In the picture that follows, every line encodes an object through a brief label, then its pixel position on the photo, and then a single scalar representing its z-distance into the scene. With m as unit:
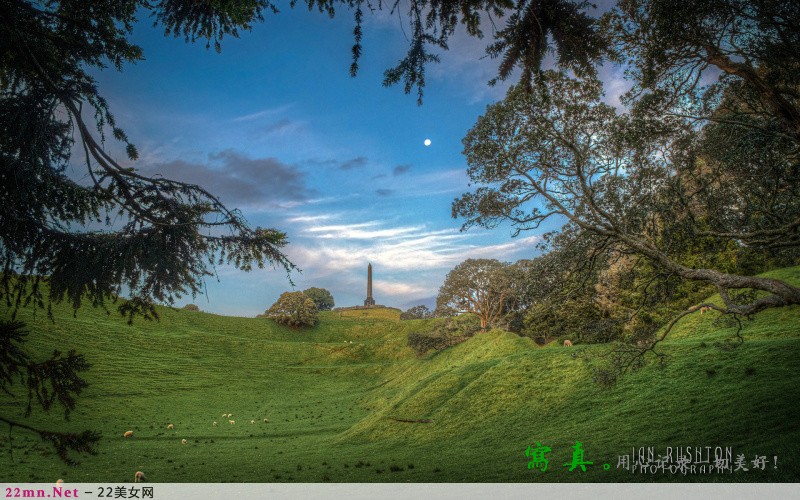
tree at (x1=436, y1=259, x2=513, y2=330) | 44.00
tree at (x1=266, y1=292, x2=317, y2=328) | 57.62
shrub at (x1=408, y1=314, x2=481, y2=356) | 36.88
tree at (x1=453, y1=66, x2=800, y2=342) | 10.93
